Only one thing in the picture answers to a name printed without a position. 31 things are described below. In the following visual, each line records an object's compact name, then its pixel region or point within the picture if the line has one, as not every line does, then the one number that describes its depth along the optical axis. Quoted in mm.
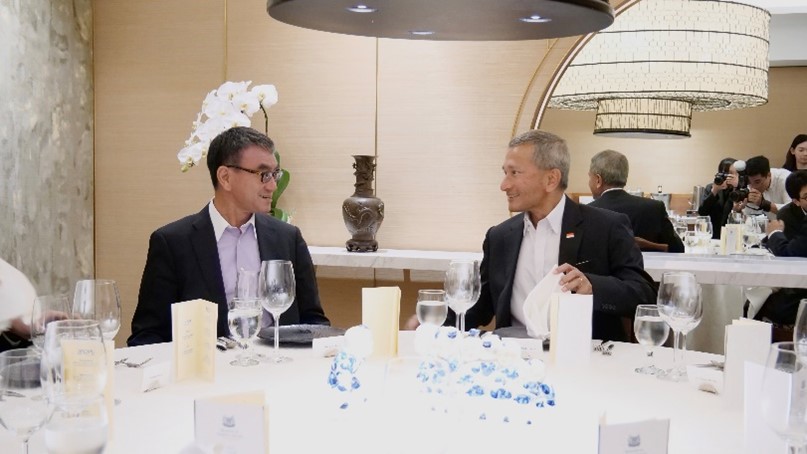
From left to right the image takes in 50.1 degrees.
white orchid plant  3732
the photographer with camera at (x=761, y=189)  5664
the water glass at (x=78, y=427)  1067
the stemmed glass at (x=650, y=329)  2131
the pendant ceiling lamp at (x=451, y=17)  1903
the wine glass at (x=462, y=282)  2346
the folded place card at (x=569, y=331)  2150
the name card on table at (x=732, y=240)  4988
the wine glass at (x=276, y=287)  2219
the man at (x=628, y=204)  4844
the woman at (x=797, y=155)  5895
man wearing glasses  2896
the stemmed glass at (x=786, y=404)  1233
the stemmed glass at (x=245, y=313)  2080
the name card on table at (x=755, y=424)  1424
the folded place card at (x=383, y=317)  2209
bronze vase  4168
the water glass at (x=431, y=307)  2256
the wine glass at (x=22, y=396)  1313
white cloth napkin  2377
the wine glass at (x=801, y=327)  1646
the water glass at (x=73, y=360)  1364
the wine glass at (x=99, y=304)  1991
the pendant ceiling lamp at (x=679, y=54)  3398
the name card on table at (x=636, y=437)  1245
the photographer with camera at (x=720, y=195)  5477
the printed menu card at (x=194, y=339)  1966
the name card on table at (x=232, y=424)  1303
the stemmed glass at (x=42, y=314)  1919
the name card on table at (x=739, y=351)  1836
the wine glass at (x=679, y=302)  2123
